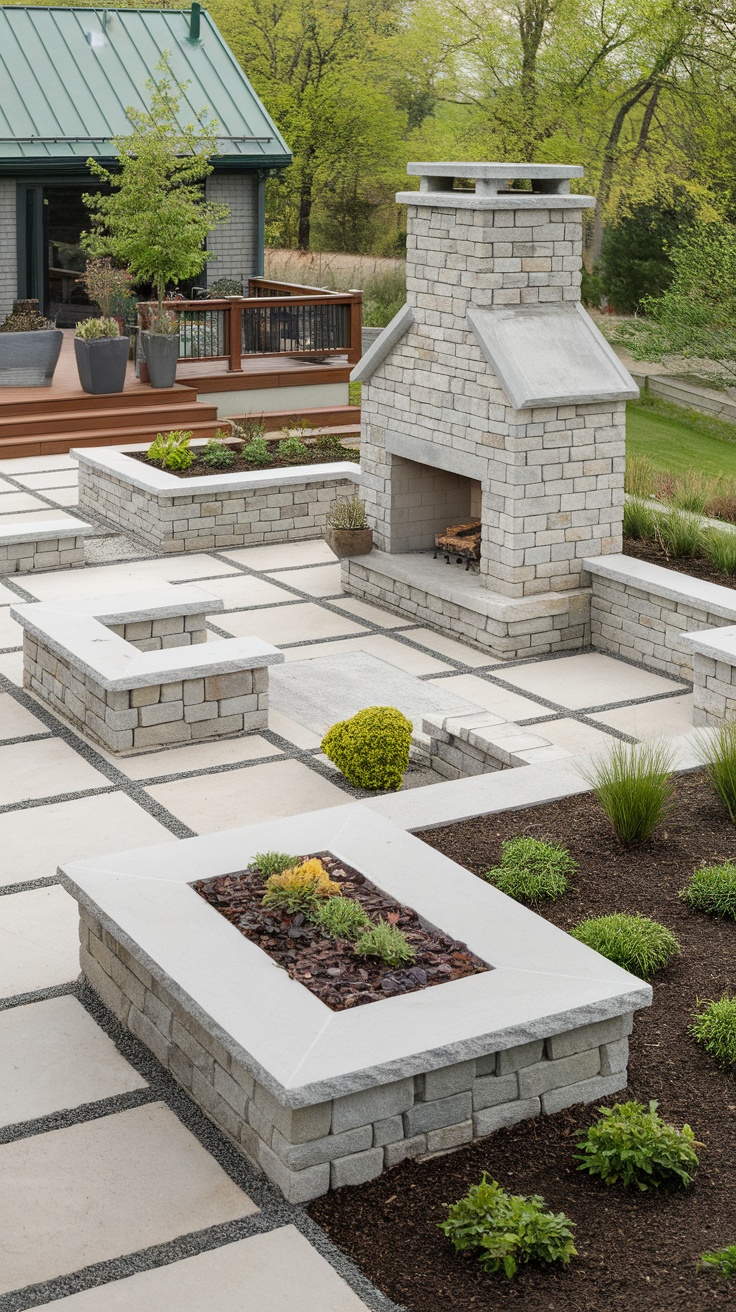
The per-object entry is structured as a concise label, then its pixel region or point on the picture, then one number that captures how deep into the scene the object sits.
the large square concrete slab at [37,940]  6.14
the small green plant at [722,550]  11.09
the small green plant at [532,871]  6.12
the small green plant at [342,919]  5.34
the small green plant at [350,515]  12.10
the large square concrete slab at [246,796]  7.88
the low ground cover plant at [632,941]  5.58
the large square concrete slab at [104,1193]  4.38
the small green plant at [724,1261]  4.04
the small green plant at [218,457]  14.34
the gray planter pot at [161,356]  18.22
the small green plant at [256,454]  14.48
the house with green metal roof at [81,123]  20.83
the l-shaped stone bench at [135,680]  8.68
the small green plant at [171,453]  14.21
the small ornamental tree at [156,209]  17.97
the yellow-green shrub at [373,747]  8.11
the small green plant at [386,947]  5.15
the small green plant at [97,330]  17.72
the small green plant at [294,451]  14.86
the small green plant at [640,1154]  4.48
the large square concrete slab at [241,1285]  4.08
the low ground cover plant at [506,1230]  4.12
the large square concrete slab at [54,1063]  5.20
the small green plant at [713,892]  6.11
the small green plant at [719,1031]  5.11
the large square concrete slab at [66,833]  7.27
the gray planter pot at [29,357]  18.20
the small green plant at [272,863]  5.77
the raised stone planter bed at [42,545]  12.71
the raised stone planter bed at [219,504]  13.46
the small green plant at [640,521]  11.83
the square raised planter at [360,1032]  4.48
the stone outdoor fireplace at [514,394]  10.41
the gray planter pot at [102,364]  17.58
